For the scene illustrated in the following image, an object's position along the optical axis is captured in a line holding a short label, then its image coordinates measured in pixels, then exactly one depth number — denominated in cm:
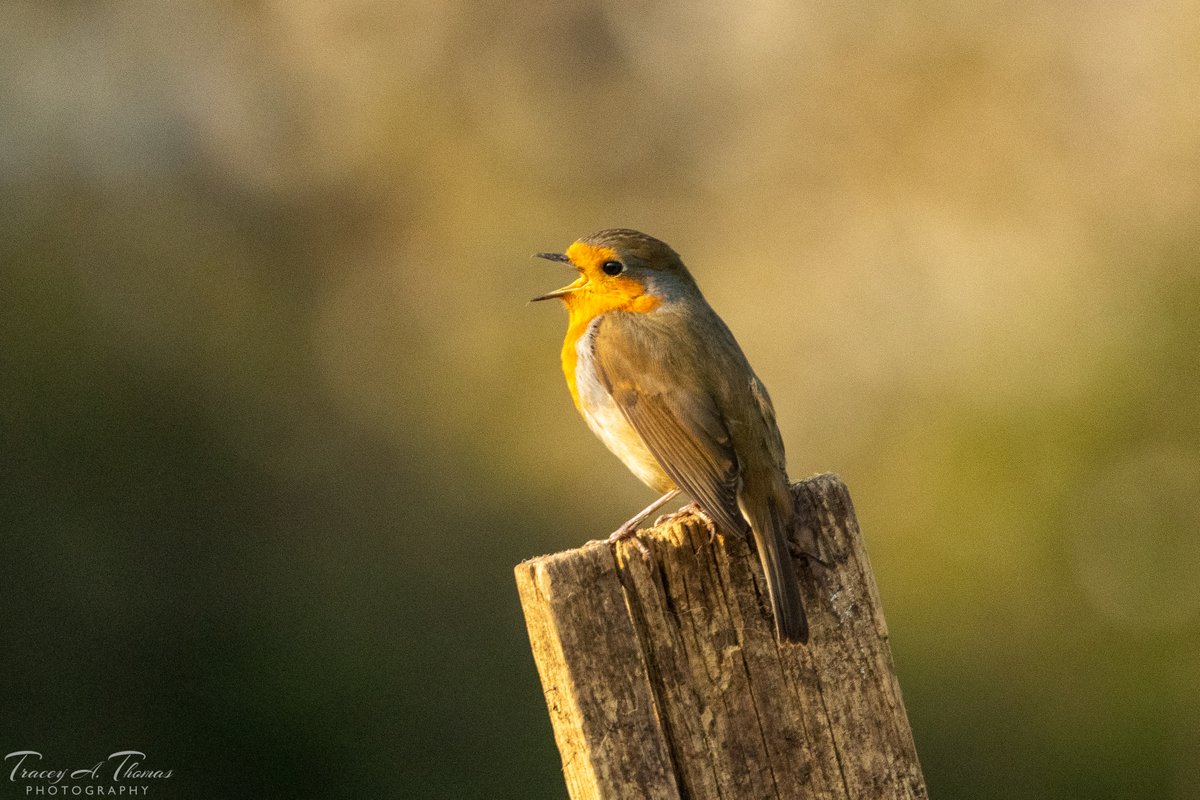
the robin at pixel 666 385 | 621
